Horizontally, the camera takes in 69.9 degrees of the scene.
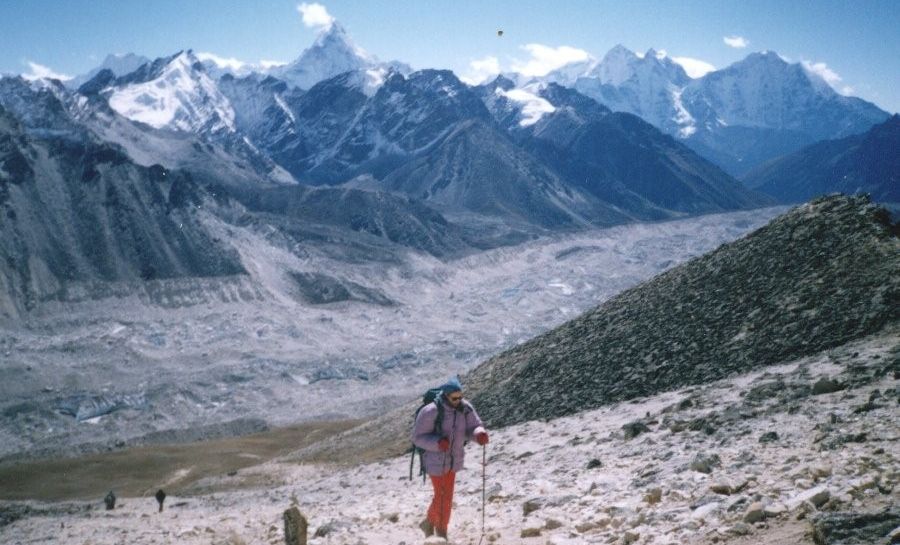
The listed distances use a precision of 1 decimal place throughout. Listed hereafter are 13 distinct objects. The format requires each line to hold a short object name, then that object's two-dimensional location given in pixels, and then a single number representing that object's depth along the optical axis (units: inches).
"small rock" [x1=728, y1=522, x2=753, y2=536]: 268.8
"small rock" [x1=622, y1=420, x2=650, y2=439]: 590.9
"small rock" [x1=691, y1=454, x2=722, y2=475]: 388.1
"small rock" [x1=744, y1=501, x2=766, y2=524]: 275.4
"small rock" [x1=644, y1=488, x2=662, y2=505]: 350.6
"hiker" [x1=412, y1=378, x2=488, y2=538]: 387.5
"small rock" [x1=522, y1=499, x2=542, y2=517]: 408.9
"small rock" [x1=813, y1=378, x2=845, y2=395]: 515.8
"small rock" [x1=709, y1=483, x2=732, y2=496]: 327.9
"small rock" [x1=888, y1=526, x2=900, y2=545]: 211.2
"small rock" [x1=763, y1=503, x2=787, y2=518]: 273.0
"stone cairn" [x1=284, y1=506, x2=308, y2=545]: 365.4
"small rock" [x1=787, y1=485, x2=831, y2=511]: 267.1
